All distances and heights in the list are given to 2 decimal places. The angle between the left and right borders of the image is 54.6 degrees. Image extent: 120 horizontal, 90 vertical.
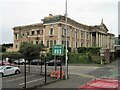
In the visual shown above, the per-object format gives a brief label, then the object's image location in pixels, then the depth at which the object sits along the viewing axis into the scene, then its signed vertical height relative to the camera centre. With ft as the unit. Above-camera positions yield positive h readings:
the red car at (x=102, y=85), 12.06 -4.12
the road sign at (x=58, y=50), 34.35 -0.81
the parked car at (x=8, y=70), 42.05 -8.58
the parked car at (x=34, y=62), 76.16 -9.73
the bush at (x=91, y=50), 101.45 -2.37
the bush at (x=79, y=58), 84.63 -7.90
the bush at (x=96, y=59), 83.65 -8.60
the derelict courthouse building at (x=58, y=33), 96.25 +13.22
